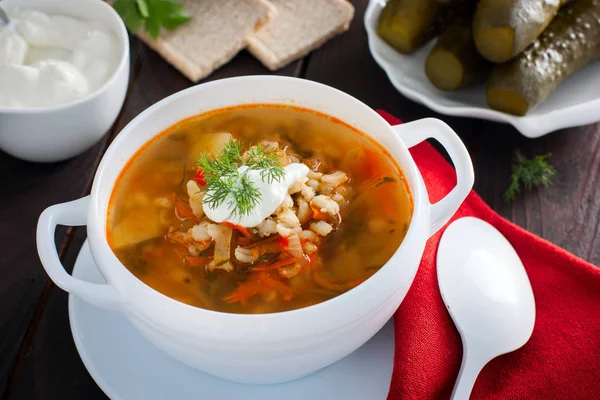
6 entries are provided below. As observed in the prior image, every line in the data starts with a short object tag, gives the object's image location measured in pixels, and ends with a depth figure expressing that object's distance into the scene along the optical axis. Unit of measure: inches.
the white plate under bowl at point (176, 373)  53.9
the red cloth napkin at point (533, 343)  55.1
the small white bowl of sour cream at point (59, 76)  74.8
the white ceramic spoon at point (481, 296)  57.5
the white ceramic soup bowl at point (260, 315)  45.1
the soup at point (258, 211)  52.8
